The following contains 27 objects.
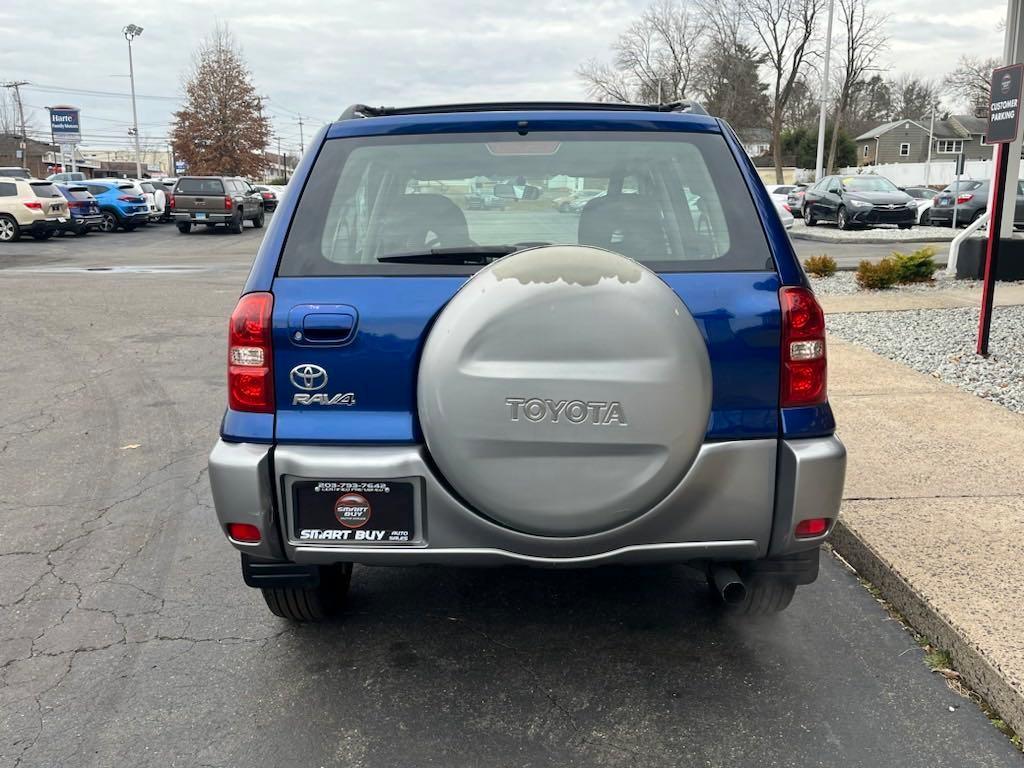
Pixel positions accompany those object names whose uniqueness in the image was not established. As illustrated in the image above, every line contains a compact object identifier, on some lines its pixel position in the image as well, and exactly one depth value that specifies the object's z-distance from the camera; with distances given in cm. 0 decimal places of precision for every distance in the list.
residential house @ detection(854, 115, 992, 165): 8750
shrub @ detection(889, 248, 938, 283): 1253
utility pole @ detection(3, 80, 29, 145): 8788
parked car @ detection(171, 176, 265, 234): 2948
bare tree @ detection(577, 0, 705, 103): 7200
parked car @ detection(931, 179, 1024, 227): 2488
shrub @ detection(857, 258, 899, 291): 1252
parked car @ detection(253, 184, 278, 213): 4362
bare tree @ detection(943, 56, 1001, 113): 7275
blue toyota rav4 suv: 254
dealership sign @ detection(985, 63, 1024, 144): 758
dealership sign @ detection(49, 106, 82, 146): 5942
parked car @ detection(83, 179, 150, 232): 3094
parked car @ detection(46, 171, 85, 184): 3992
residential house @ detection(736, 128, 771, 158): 7884
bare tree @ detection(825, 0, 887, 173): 6047
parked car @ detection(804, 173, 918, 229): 2556
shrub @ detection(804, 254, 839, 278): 1352
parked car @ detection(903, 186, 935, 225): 2727
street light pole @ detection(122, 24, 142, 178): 5309
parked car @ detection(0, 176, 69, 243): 2503
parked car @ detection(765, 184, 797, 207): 3043
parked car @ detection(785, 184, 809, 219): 2911
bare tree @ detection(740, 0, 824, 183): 5606
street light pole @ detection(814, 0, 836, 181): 3456
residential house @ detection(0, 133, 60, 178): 7894
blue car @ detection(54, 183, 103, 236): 2689
